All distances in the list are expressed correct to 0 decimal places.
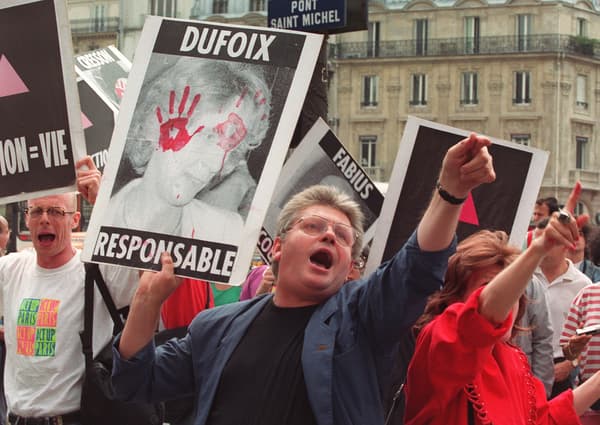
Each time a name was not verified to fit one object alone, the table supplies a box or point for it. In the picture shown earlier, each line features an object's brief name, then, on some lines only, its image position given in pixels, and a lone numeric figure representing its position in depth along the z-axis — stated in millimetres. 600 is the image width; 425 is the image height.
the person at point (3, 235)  9745
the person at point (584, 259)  9500
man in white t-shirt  5266
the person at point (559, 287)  8164
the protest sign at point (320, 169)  6016
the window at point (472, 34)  55647
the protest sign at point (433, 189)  4617
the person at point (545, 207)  9584
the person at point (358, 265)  3983
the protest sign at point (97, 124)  6879
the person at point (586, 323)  6984
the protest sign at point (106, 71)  7281
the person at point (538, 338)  7152
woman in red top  3457
